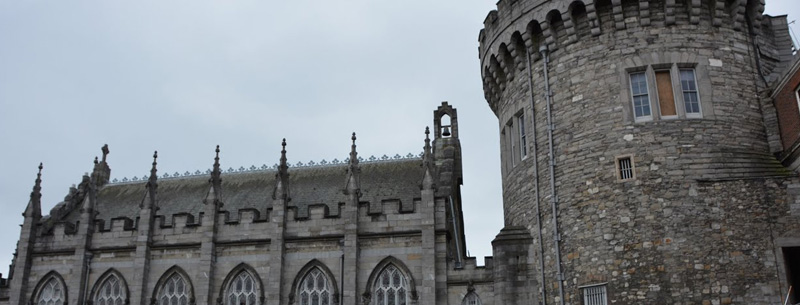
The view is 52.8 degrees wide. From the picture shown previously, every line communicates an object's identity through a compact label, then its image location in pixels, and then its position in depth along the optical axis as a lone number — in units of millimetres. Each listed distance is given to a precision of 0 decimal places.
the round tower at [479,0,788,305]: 20516
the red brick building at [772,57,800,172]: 21328
